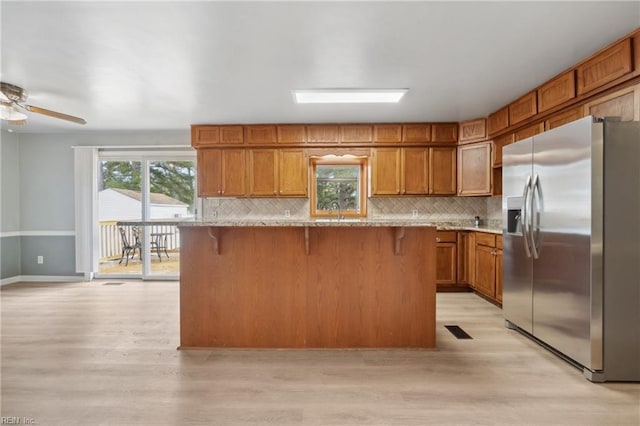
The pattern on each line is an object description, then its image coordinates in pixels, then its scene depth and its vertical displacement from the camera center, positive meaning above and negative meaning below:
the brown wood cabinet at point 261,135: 5.00 +1.12
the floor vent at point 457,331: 3.15 -1.20
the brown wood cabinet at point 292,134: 4.98 +1.13
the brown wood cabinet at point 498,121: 4.10 +1.13
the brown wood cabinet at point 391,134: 4.94 +1.12
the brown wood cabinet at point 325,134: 4.96 +1.12
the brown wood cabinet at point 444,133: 4.91 +1.12
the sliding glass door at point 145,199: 5.60 +0.18
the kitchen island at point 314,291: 2.86 -0.70
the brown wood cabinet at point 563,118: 2.99 +0.87
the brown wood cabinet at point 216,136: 5.02 +1.12
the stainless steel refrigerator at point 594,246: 2.25 -0.26
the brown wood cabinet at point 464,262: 4.30 -0.74
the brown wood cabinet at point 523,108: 3.51 +1.12
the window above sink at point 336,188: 5.36 +0.35
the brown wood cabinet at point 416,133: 4.91 +1.13
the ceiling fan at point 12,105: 3.08 +0.97
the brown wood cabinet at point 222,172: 5.07 +0.57
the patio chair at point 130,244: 5.73 -0.60
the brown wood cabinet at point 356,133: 4.94 +1.13
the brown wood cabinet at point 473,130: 4.62 +1.12
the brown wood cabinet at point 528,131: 3.58 +0.88
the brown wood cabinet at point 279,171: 5.04 +0.58
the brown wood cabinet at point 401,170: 4.98 +0.59
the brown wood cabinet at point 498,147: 4.27 +0.83
